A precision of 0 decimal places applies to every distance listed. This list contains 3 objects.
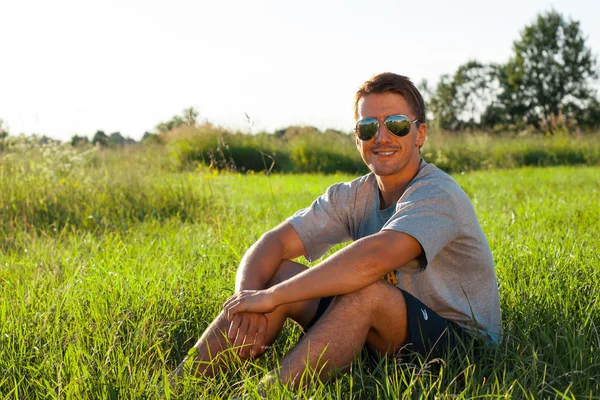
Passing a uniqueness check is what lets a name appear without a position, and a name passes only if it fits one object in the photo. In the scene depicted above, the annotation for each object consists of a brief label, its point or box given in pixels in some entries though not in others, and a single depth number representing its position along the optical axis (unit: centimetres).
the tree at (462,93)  4625
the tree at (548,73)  4334
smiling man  243
